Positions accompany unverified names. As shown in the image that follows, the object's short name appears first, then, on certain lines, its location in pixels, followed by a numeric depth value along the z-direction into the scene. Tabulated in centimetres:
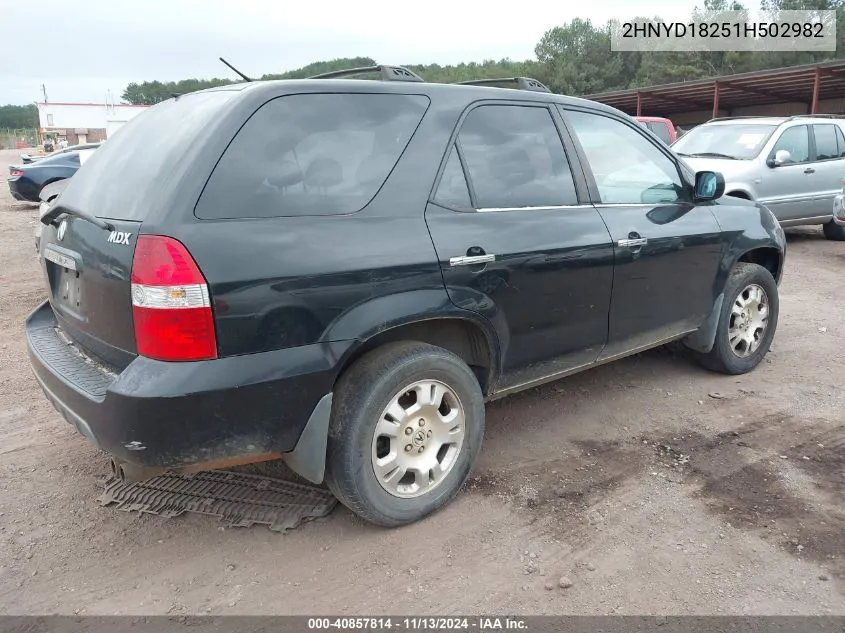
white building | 5703
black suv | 231
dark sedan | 1427
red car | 1460
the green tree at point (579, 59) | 5441
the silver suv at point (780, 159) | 902
